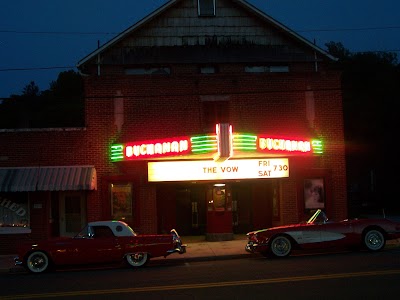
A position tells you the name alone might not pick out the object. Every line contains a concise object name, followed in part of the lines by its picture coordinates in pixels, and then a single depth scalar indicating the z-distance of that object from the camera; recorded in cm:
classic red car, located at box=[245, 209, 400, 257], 1686
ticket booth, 2269
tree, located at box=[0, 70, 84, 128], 5006
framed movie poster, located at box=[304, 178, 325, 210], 2317
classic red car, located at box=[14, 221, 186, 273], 1596
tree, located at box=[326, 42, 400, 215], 4319
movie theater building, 2172
